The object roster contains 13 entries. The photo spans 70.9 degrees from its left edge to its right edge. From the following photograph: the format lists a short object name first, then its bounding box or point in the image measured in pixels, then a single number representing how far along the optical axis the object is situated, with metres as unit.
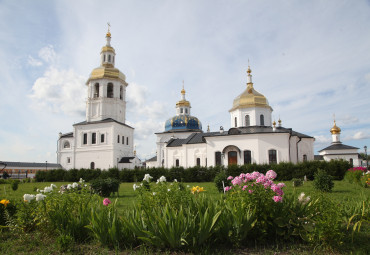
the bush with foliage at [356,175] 14.77
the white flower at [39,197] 5.22
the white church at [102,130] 38.19
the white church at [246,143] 26.36
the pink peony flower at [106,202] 5.67
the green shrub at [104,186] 12.29
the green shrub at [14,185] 16.69
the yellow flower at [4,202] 5.68
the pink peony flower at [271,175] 5.19
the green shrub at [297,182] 14.69
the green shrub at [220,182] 13.08
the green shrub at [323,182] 11.88
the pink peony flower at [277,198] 4.56
